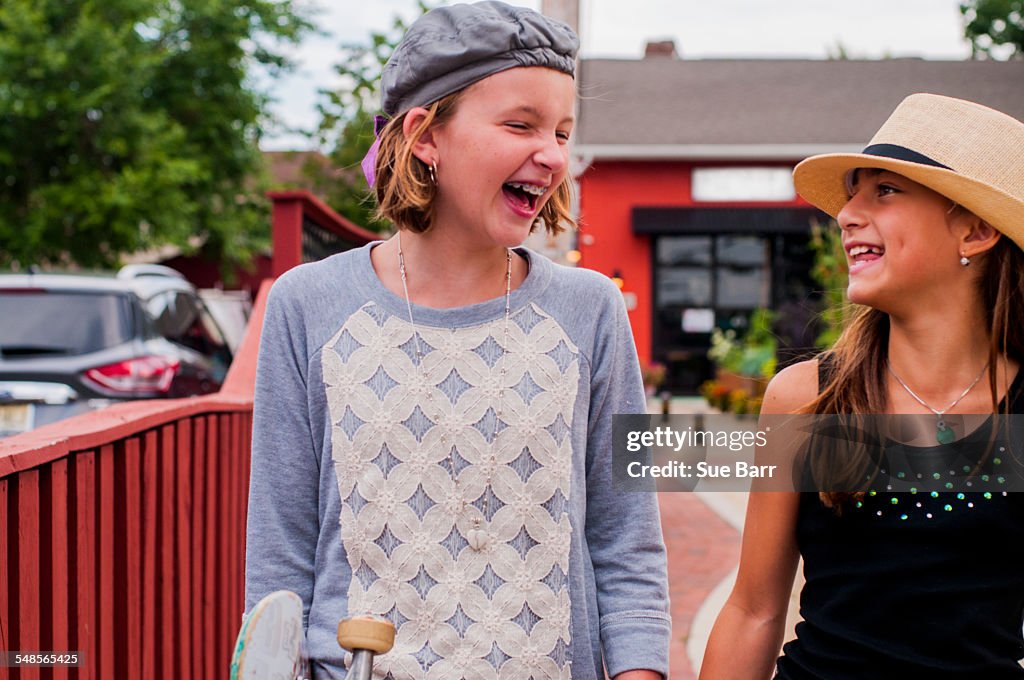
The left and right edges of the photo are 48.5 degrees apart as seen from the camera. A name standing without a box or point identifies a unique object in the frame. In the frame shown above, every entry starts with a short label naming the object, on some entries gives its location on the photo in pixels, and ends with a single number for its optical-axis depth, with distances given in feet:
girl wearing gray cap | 5.85
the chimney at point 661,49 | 83.61
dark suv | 23.86
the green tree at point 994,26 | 123.24
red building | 66.64
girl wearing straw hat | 6.15
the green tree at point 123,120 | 61.46
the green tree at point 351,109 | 38.45
